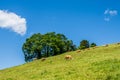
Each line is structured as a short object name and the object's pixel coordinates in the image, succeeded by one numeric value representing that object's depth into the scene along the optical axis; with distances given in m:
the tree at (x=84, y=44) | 111.78
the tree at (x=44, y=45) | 100.31
